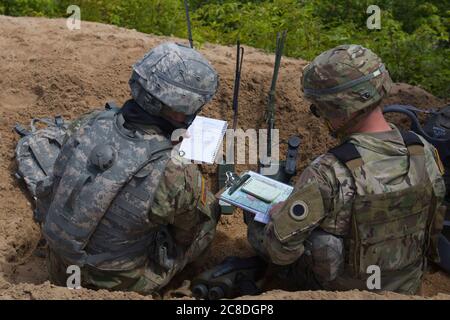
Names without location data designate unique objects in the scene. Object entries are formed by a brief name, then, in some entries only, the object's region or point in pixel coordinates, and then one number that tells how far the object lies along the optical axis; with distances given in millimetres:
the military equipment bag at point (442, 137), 4172
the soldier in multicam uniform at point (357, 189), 3090
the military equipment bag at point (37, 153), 4613
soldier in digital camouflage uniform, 3307
